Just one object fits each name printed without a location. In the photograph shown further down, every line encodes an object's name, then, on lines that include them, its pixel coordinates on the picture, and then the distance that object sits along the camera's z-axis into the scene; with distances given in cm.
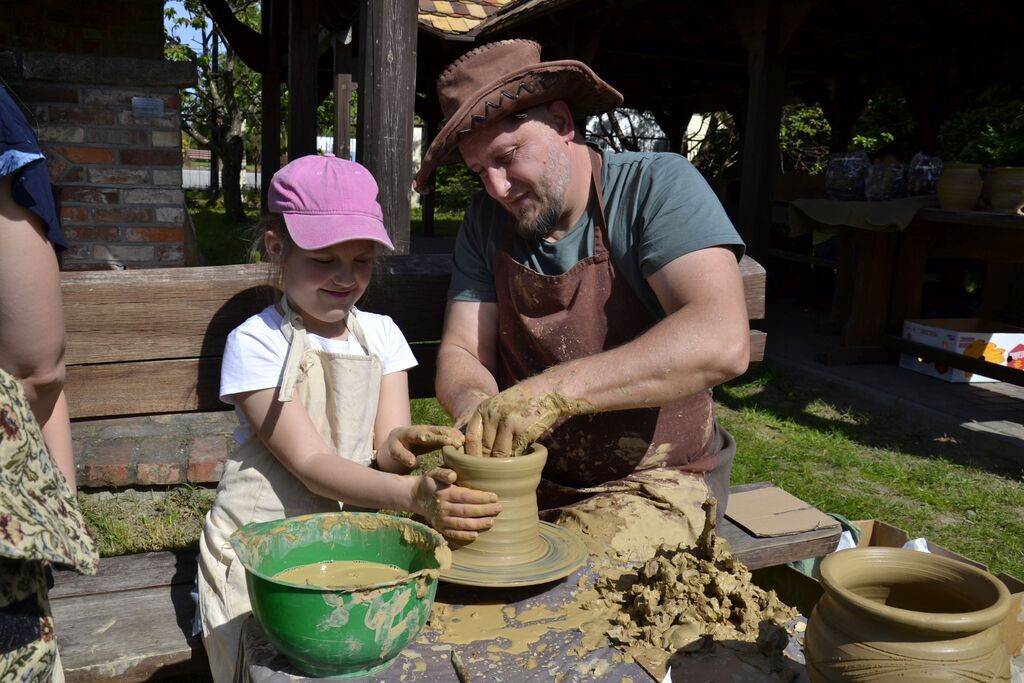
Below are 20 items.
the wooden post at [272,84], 840
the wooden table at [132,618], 196
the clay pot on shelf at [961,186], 584
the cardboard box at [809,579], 288
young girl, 197
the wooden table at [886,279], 638
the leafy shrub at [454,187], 2111
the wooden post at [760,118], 696
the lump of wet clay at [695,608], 162
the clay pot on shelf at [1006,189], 547
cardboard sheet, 270
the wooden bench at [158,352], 233
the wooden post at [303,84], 619
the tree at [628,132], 1702
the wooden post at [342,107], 703
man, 213
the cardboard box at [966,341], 612
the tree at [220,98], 1833
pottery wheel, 174
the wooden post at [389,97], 293
